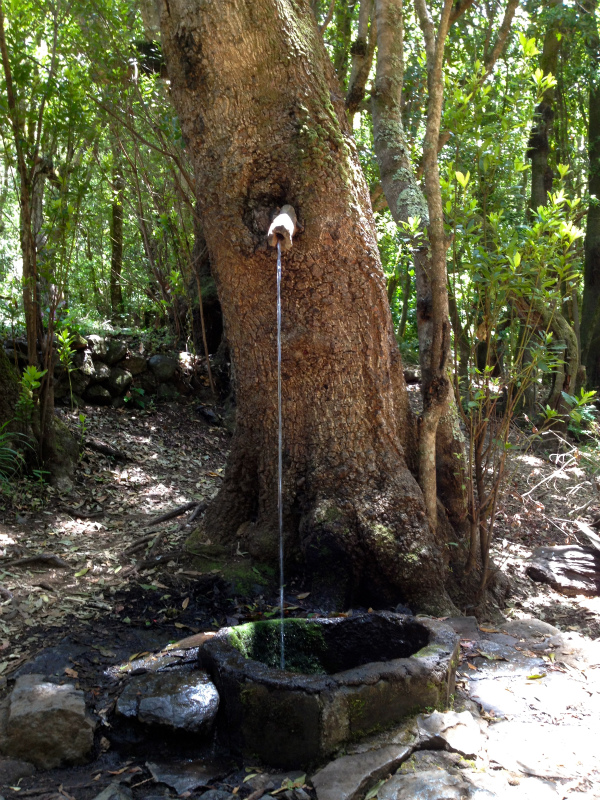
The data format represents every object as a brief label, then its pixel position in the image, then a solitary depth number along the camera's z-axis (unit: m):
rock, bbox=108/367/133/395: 8.14
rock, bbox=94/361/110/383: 7.98
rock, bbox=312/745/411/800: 2.42
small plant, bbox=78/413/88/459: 6.56
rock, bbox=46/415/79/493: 5.90
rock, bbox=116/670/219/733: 2.79
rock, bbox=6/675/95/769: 2.75
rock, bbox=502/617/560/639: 3.99
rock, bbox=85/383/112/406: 7.89
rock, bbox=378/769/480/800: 2.42
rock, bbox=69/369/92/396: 7.69
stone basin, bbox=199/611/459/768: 2.62
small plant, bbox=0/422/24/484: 5.55
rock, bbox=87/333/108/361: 8.09
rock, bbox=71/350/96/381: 7.74
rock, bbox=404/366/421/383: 11.12
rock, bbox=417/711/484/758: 2.69
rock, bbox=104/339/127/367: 8.27
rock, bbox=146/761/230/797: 2.59
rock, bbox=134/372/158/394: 8.54
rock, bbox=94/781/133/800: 2.48
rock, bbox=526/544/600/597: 5.16
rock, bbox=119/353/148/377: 8.45
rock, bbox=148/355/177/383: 8.71
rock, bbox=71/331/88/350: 7.76
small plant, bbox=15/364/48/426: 5.50
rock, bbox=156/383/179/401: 8.66
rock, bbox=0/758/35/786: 2.64
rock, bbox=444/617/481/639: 3.79
